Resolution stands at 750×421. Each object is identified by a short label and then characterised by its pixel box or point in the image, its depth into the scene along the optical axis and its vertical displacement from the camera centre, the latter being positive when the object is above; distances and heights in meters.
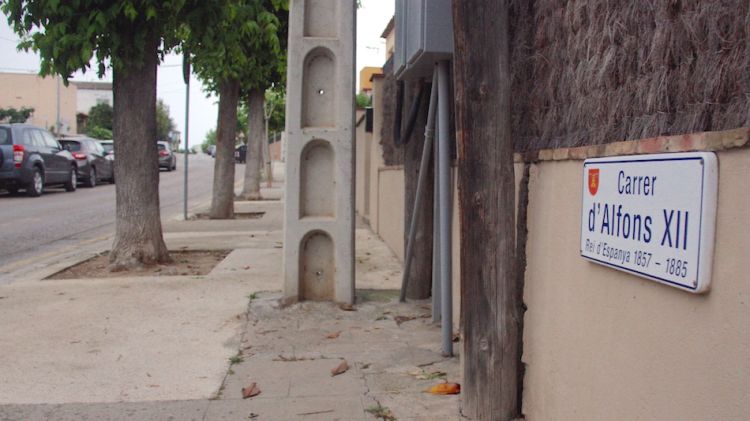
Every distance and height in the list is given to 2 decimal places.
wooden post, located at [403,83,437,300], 6.60 -0.42
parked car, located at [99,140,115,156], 31.57 +0.40
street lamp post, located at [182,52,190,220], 12.21 +1.09
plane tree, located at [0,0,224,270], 7.64 +0.96
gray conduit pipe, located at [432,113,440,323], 5.57 -0.71
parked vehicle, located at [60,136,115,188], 25.22 -0.16
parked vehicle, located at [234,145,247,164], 51.14 +0.14
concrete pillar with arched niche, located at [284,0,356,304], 6.57 +0.04
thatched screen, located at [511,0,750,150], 2.20 +0.35
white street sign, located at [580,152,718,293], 2.20 -0.17
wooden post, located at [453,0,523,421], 3.72 -0.21
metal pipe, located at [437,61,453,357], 5.01 -0.33
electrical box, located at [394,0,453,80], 4.88 +0.84
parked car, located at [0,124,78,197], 19.34 -0.18
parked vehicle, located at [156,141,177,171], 38.81 -0.07
